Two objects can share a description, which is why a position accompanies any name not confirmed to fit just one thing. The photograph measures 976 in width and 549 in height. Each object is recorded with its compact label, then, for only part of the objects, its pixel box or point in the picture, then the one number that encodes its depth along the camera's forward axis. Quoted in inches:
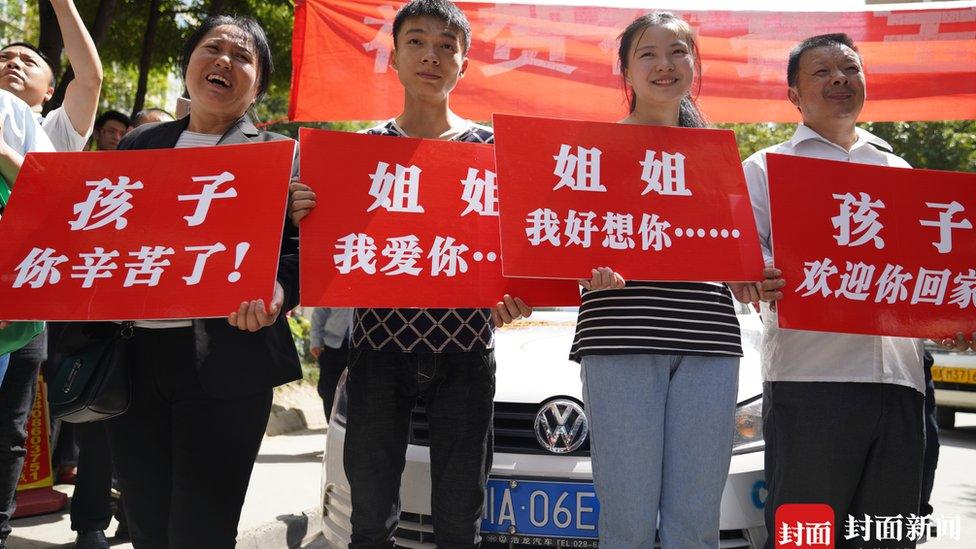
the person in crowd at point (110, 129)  190.1
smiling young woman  99.1
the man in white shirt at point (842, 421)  108.7
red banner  193.8
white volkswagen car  120.3
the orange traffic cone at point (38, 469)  181.6
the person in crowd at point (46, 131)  118.4
